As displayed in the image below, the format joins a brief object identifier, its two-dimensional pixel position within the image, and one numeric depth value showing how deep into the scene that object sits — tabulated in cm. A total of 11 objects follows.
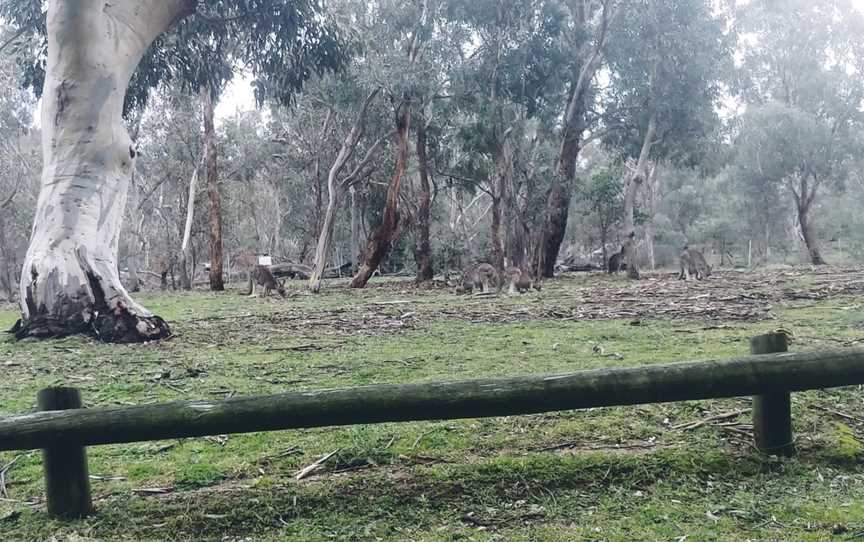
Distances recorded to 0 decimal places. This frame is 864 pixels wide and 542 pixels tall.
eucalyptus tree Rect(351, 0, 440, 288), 1900
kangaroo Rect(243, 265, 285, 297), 1759
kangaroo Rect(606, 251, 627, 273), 2480
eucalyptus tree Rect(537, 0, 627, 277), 2223
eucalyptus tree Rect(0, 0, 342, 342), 812
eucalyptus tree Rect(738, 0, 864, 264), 2998
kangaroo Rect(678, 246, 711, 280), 1988
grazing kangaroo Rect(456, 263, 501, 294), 1666
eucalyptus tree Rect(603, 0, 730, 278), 2131
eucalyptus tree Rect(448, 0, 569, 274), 2050
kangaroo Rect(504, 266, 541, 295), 1628
